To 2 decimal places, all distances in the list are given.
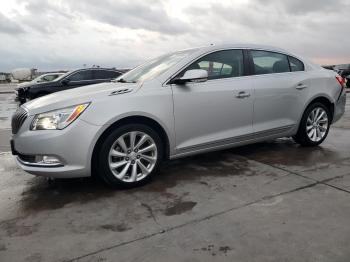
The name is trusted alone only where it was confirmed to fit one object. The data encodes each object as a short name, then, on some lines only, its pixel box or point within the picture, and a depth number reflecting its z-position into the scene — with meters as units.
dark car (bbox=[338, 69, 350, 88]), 21.61
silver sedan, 3.64
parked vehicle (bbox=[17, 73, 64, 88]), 17.79
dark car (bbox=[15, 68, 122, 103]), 12.39
